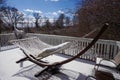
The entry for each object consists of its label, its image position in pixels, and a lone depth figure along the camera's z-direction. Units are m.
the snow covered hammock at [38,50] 2.05
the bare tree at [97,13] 4.51
